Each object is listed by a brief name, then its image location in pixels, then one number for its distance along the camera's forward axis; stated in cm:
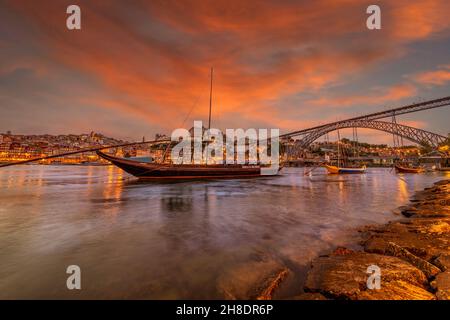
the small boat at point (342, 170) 4875
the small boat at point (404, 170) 5188
